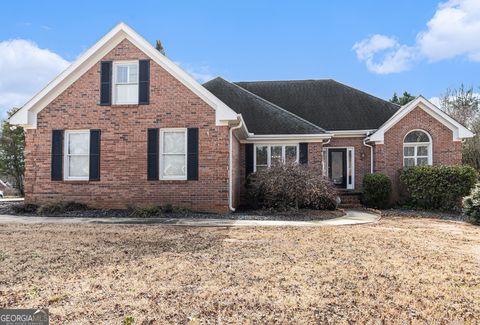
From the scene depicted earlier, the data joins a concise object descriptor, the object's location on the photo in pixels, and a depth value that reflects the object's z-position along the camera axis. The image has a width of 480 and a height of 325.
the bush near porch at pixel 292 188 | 12.14
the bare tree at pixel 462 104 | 27.78
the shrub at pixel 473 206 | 11.39
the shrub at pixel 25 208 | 12.76
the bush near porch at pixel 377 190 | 14.94
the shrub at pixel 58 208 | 12.20
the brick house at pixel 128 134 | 12.47
